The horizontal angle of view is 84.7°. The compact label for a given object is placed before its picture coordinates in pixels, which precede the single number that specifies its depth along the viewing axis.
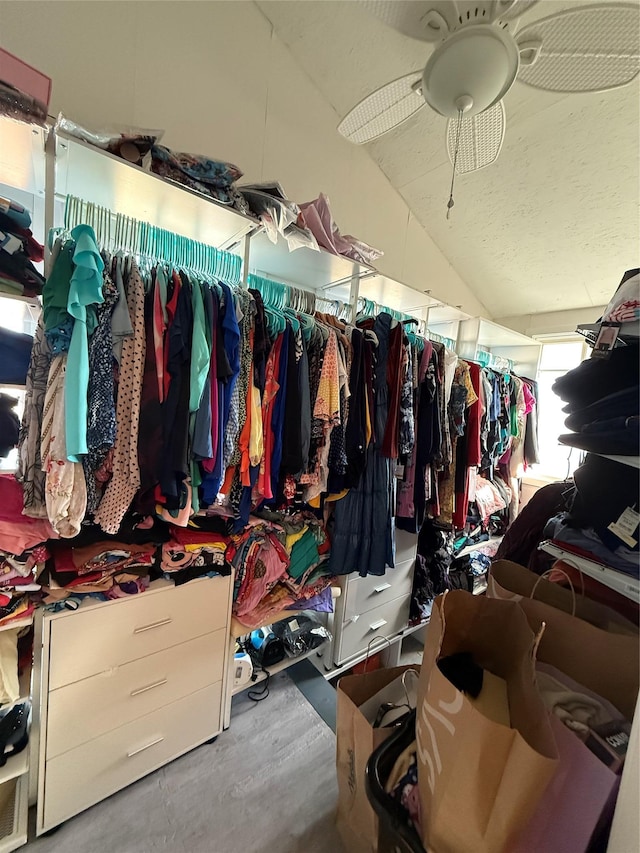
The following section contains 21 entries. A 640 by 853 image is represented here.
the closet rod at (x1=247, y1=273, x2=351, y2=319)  1.78
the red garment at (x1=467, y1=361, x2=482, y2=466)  2.05
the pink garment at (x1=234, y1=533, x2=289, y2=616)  1.55
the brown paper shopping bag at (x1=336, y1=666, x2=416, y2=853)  0.94
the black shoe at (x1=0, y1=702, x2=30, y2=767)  1.14
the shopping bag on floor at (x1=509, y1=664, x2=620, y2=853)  0.53
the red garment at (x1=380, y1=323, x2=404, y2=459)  1.64
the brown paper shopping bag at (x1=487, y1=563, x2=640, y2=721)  0.68
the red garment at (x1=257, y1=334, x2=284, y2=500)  1.35
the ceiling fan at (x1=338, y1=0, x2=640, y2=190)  0.91
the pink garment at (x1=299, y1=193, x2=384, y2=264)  1.60
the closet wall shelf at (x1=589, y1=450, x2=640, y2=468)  0.65
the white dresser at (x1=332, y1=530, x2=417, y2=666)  1.85
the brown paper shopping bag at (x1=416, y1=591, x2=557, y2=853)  0.54
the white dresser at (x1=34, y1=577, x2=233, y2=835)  1.14
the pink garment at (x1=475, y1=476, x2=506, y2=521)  2.51
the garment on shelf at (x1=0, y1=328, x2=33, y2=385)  1.08
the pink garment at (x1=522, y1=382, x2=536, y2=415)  2.76
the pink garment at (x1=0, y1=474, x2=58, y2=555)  1.06
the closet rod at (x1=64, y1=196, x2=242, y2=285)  1.36
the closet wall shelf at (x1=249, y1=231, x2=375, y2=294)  1.61
